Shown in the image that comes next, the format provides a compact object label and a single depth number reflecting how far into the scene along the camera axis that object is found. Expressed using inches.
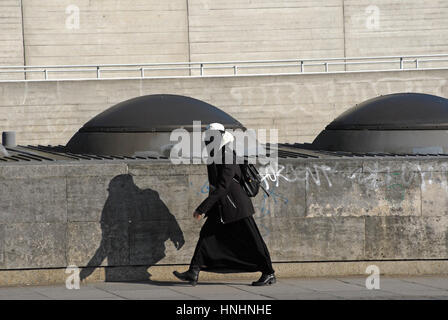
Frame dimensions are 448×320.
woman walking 690.2
